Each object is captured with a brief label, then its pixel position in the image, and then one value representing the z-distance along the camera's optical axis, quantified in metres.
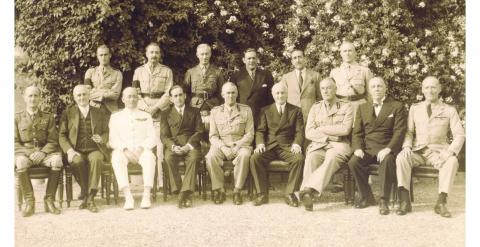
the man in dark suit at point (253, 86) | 7.12
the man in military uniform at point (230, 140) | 6.40
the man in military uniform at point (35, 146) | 6.00
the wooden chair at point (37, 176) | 6.00
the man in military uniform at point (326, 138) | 6.20
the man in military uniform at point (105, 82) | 7.04
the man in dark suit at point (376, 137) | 6.04
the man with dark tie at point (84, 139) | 6.26
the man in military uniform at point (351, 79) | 6.78
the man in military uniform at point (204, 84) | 7.21
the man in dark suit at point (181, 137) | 6.41
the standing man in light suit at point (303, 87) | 7.09
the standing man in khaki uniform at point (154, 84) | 7.00
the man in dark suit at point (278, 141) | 6.36
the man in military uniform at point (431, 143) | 5.81
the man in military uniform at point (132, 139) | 6.34
